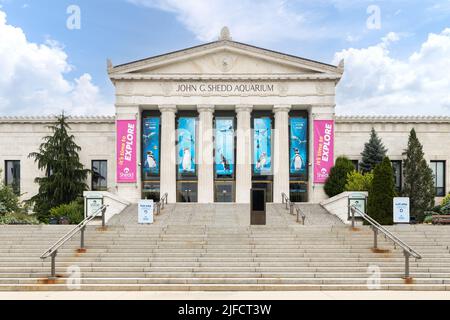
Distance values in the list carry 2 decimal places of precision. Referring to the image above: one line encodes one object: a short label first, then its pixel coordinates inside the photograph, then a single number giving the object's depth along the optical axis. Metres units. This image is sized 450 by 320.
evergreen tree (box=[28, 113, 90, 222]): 37.12
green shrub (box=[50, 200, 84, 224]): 29.67
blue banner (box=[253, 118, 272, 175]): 39.25
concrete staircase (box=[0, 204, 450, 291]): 15.70
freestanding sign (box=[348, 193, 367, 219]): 26.09
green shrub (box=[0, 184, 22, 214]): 30.34
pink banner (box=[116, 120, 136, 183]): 38.22
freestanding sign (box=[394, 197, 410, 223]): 22.86
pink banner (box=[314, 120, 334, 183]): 38.38
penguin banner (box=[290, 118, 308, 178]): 39.94
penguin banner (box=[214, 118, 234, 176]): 39.22
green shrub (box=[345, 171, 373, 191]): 30.94
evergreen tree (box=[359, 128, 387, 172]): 39.97
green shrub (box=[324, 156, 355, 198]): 36.53
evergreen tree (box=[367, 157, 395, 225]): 23.33
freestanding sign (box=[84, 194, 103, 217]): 26.53
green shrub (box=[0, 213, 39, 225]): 26.62
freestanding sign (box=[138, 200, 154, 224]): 24.30
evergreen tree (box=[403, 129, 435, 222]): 37.44
